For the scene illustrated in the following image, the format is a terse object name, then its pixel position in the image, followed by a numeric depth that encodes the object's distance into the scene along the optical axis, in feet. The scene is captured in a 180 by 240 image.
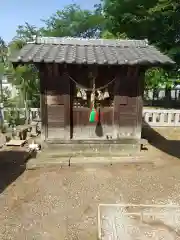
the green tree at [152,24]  54.80
